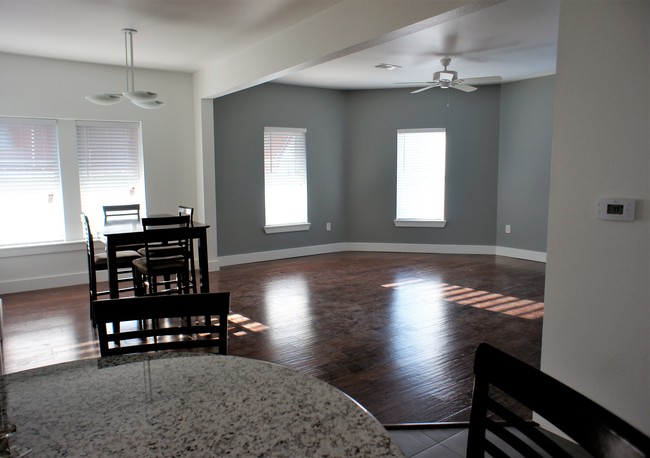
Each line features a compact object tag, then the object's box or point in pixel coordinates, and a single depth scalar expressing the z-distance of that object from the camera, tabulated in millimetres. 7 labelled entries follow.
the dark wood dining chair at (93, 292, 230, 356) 1458
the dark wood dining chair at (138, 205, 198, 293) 3759
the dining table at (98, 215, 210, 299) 3736
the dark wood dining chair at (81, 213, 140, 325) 4078
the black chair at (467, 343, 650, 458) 785
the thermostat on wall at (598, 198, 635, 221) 1990
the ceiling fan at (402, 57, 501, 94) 5318
